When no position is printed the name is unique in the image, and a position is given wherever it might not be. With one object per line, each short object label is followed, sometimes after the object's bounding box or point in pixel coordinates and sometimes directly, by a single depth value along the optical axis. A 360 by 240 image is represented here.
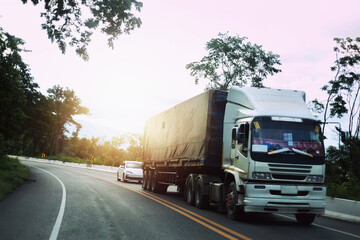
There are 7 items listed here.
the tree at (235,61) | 41.34
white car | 28.86
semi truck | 9.73
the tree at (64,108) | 97.06
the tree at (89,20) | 11.58
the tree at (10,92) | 18.70
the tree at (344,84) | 27.36
